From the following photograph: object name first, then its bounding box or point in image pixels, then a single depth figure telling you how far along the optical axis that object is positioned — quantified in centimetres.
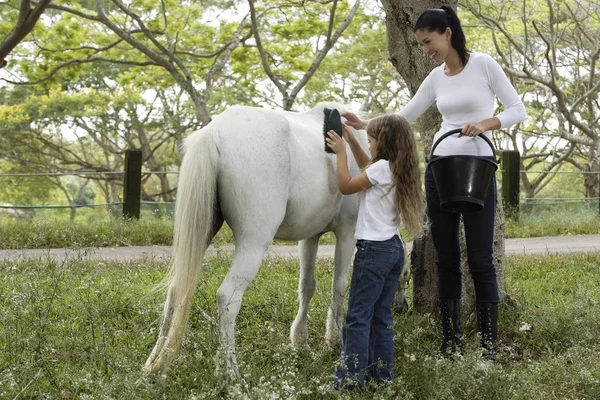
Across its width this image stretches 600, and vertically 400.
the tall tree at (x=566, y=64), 1304
